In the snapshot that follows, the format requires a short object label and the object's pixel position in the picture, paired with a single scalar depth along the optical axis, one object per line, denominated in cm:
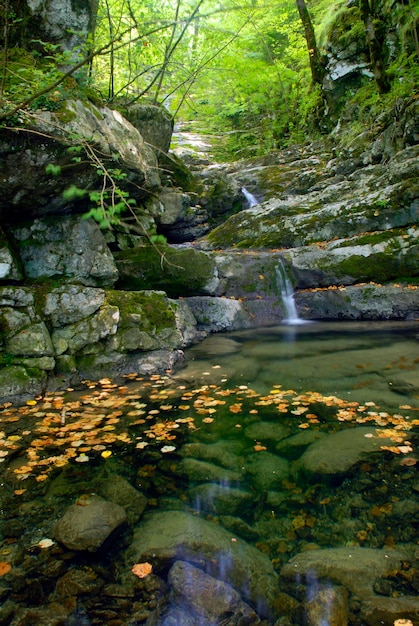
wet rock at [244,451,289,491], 322
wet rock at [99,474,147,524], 289
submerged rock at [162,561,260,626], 205
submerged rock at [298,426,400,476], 329
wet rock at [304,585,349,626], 200
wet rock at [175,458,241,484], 331
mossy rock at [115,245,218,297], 838
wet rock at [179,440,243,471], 355
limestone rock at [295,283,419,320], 916
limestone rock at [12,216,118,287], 667
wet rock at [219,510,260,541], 270
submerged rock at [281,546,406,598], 221
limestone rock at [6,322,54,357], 552
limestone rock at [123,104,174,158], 1016
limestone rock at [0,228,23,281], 605
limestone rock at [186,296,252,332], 914
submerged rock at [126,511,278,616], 227
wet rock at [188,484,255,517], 294
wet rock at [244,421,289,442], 393
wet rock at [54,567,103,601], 220
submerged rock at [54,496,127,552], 250
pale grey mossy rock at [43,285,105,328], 614
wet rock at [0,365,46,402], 511
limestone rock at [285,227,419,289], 968
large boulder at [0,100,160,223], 557
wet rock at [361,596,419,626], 197
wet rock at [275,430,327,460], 362
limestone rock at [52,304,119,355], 604
